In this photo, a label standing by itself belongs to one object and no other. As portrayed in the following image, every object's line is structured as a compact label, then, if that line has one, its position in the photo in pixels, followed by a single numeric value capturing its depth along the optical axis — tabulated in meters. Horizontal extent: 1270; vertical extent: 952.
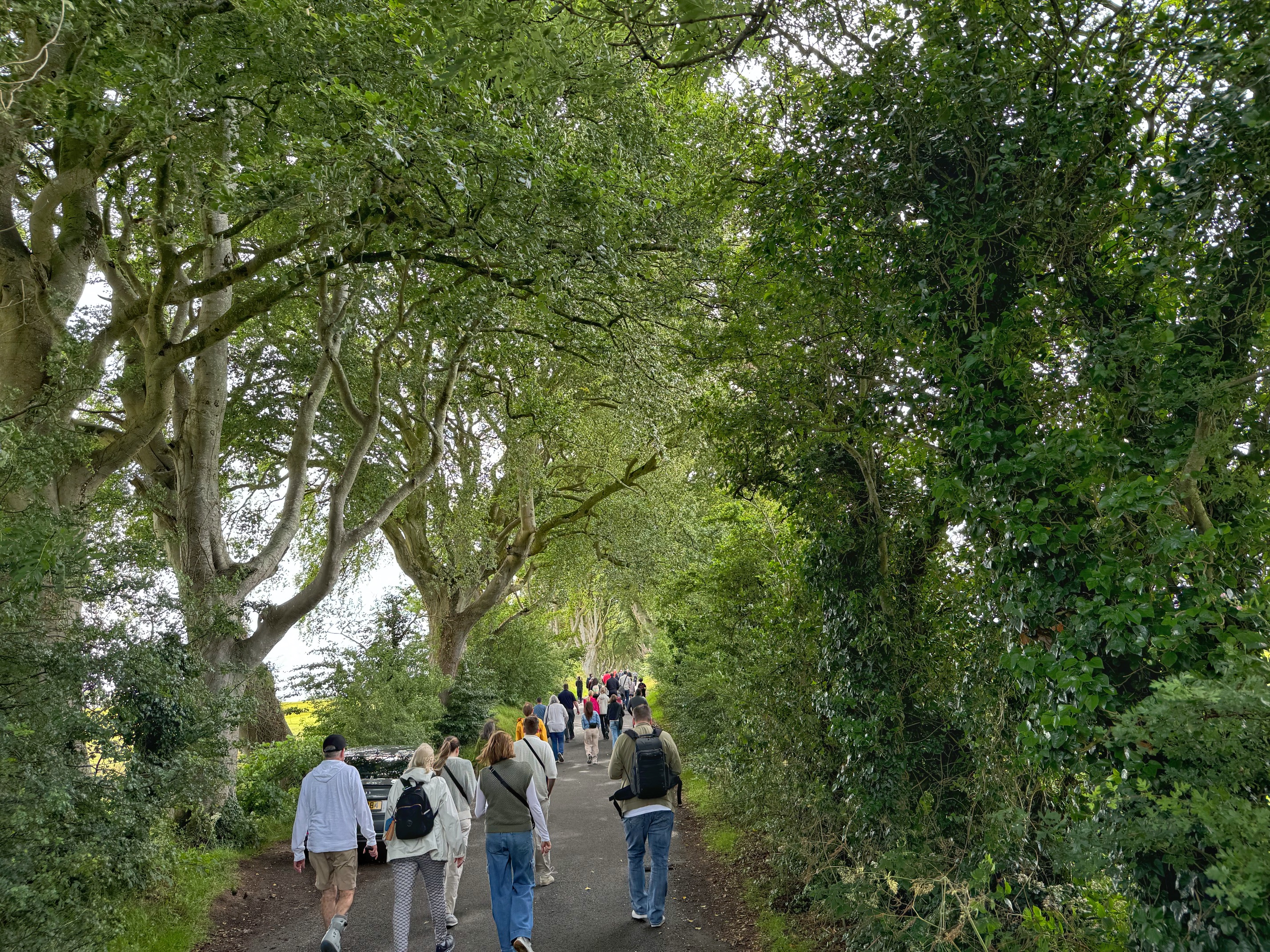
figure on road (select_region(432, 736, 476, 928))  7.52
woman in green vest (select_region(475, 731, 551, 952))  6.48
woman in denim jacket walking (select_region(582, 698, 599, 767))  20.59
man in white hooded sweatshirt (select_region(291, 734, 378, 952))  6.75
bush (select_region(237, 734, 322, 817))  11.98
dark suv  10.04
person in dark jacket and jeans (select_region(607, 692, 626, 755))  19.70
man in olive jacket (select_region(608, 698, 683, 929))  7.11
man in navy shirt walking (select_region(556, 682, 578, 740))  22.52
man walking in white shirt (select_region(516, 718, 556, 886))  8.34
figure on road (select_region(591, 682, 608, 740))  22.00
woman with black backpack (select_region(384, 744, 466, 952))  6.68
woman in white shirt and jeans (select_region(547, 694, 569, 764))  17.50
